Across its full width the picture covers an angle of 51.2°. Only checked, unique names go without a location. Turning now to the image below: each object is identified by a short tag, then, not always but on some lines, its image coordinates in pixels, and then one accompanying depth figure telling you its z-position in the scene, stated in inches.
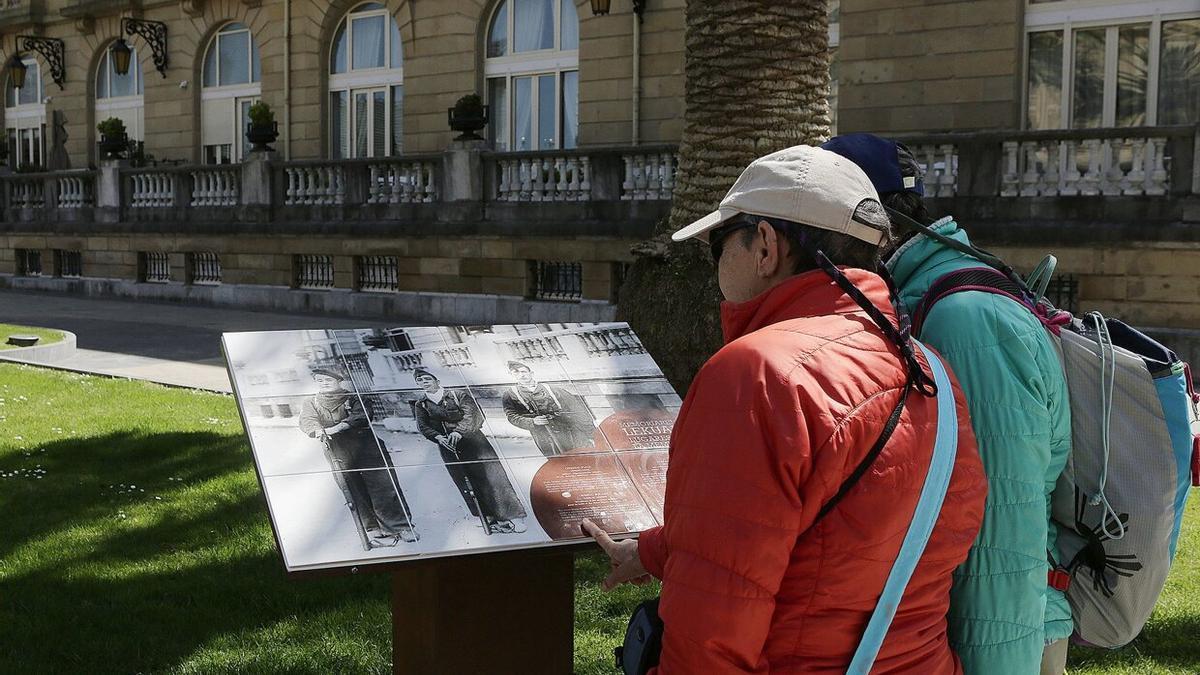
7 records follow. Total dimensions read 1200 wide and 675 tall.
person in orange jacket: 82.2
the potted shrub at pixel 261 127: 944.9
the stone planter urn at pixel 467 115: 818.2
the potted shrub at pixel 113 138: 1083.3
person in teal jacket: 99.9
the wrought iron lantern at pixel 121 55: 1096.8
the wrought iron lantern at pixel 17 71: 1219.9
